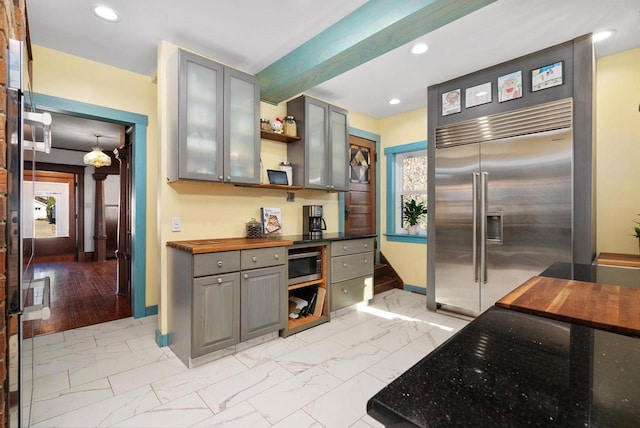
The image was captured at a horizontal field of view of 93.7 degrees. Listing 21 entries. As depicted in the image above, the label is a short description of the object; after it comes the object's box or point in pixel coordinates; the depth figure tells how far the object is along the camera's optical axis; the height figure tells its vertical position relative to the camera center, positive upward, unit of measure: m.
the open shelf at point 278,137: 3.25 +0.85
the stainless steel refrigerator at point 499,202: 2.71 +0.10
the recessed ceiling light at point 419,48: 2.71 +1.51
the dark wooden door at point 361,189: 4.52 +0.36
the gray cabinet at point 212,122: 2.53 +0.81
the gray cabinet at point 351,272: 3.31 -0.70
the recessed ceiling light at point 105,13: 2.20 +1.50
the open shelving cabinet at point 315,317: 2.92 -1.09
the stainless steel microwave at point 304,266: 2.97 -0.56
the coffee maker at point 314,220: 3.62 -0.10
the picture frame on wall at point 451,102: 3.35 +1.24
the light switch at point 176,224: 2.74 -0.11
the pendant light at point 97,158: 5.14 +0.92
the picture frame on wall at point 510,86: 2.94 +1.25
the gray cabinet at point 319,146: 3.44 +0.80
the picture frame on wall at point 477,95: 3.13 +1.25
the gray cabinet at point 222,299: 2.29 -0.72
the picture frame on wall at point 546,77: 2.72 +1.25
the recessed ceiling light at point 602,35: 2.49 +1.49
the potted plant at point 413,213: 4.44 -0.02
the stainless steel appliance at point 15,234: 0.98 -0.07
